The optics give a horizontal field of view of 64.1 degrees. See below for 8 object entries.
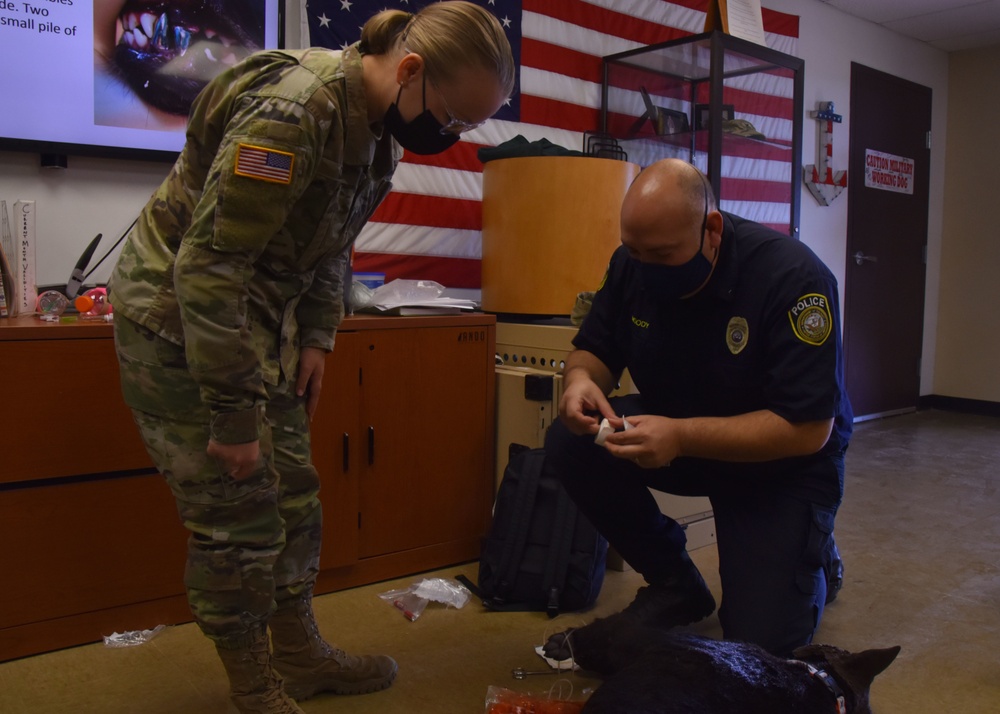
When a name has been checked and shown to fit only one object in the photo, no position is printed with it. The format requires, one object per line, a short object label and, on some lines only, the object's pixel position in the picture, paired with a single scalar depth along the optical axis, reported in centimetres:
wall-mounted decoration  427
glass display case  312
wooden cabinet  159
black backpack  190
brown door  457
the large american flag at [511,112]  256
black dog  97
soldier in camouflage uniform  105
